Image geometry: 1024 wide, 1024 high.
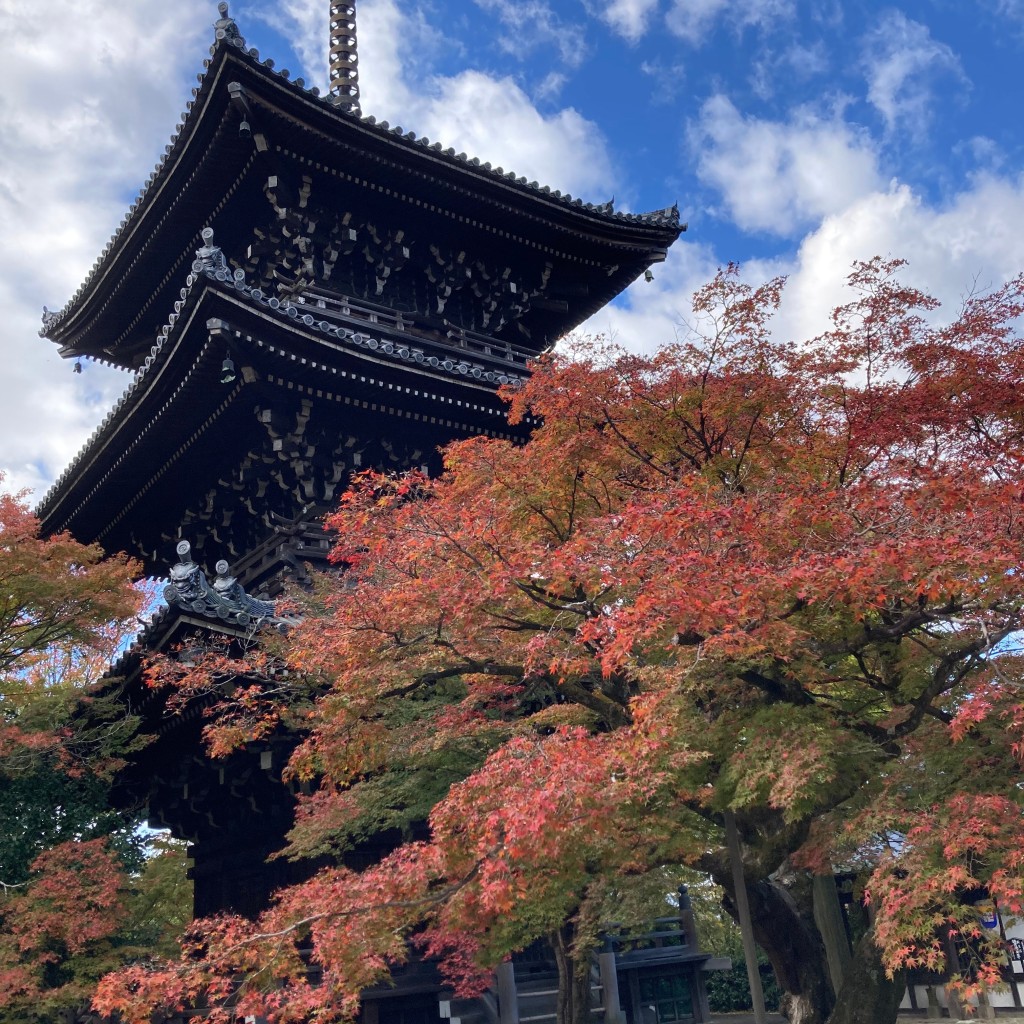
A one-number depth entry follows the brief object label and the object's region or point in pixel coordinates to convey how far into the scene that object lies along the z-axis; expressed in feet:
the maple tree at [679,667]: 23.18
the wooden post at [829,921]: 44.11
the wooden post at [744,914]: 25.09
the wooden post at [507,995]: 36.50
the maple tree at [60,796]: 38.11
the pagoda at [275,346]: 38.47
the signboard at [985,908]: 21.63
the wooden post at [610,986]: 43.98
